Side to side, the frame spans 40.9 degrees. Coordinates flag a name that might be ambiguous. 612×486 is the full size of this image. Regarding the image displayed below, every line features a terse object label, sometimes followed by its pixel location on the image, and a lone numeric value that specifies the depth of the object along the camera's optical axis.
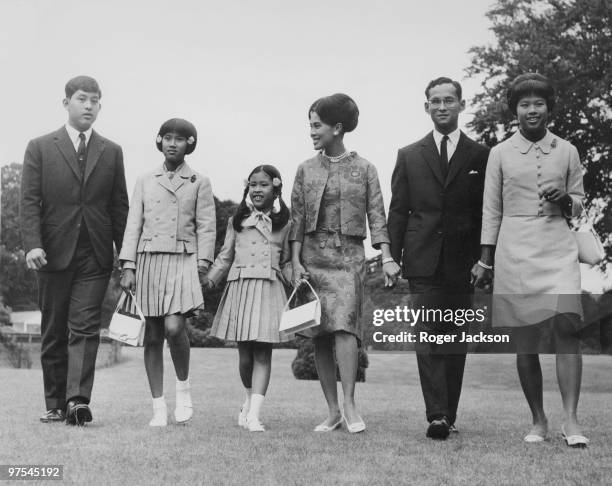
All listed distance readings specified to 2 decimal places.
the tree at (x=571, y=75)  17.62
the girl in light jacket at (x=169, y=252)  6.27
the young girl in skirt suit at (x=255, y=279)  6.31
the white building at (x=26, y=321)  33.53
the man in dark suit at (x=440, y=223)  6.06
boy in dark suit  6.40
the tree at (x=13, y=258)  27.77
